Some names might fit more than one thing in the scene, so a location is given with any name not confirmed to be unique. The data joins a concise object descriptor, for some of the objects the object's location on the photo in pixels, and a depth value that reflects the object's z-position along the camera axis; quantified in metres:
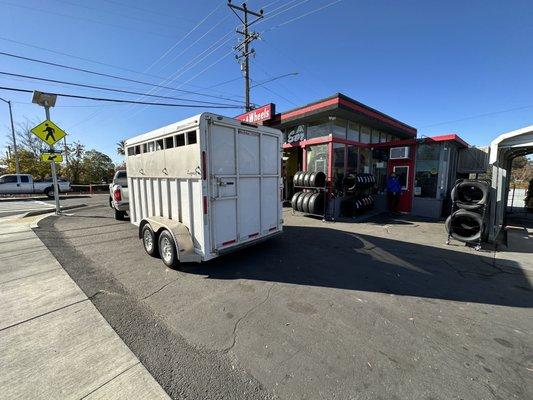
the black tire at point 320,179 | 10.51
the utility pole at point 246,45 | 16.37
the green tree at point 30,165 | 29.88
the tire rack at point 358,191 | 11.20
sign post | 10.48
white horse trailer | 4.39
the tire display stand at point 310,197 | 10.07
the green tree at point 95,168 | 36.22
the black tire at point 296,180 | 11.16
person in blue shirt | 11.58
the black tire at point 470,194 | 6.23
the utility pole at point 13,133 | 25.16
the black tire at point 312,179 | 10.42
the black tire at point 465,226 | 6.25
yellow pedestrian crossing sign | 10.44
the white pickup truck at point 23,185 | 19.80
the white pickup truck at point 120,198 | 8.86
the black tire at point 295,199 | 10.81
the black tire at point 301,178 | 10.96
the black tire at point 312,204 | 9.98
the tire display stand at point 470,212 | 6.21
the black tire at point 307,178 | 10.65
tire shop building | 10.77
